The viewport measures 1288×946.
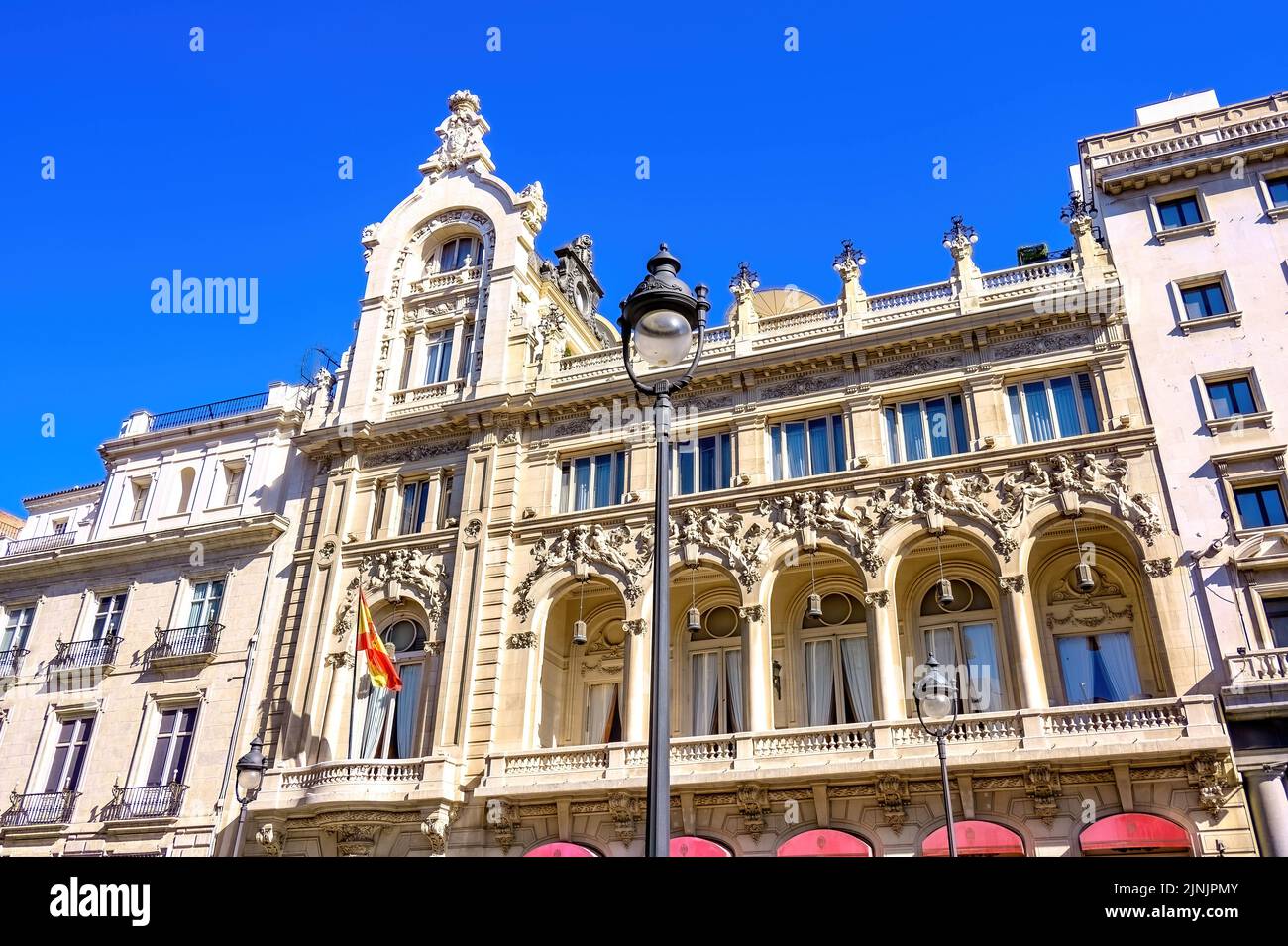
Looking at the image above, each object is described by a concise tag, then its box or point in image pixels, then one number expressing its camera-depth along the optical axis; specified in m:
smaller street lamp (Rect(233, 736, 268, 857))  22.89
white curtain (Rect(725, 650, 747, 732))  25.22
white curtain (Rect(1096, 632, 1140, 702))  22.61
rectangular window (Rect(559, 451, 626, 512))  28.88
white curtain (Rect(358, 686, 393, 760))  27.25
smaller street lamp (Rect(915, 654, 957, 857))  17.34
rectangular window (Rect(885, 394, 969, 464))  25.84
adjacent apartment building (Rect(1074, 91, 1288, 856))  20.50
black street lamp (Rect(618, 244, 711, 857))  9.22
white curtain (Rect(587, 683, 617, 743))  27.14
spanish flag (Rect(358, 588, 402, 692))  26.08
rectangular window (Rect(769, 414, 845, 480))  26.88
